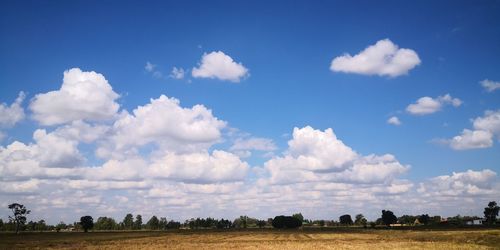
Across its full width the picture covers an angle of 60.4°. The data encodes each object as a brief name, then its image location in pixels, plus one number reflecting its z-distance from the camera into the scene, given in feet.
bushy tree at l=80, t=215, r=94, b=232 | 535.60
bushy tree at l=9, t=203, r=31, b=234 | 563.98
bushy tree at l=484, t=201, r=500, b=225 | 604.33
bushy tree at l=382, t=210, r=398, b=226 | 618.85
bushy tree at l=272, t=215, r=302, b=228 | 646.49
